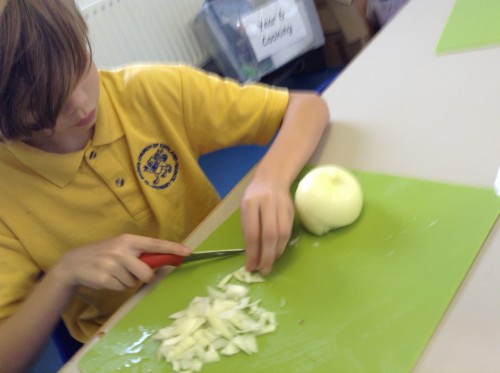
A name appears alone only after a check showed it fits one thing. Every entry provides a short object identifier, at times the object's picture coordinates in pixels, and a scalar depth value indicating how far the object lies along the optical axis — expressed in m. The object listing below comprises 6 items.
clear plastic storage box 1.99
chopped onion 0.54
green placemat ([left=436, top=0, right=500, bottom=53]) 0.88
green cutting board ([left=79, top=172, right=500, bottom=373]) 0.49
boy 0.59
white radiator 1.79
